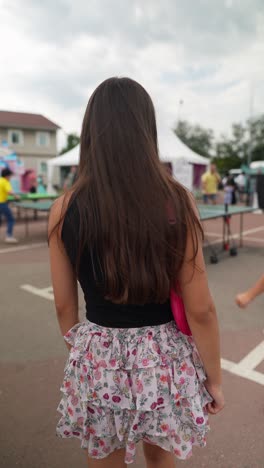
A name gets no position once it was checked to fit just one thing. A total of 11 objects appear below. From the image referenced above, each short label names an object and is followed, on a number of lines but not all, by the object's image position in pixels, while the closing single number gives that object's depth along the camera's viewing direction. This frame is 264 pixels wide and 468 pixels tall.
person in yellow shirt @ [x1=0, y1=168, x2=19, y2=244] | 8.70
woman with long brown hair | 1.16
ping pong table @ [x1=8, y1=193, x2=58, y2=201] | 10.59
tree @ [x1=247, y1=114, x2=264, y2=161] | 49.69
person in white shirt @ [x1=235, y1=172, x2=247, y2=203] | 23.56
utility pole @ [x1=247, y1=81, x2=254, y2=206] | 19.84
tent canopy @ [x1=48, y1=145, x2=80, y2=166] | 16.73
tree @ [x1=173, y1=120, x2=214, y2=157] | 58.31
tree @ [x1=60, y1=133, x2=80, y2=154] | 70.71
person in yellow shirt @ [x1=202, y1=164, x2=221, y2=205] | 12.42
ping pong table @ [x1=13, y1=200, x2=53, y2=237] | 8.22
